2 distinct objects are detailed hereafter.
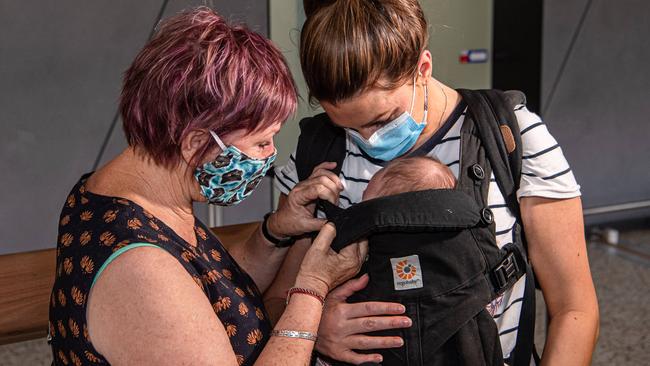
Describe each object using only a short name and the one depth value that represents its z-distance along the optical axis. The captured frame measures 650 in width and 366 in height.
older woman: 1.25
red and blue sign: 4.60
